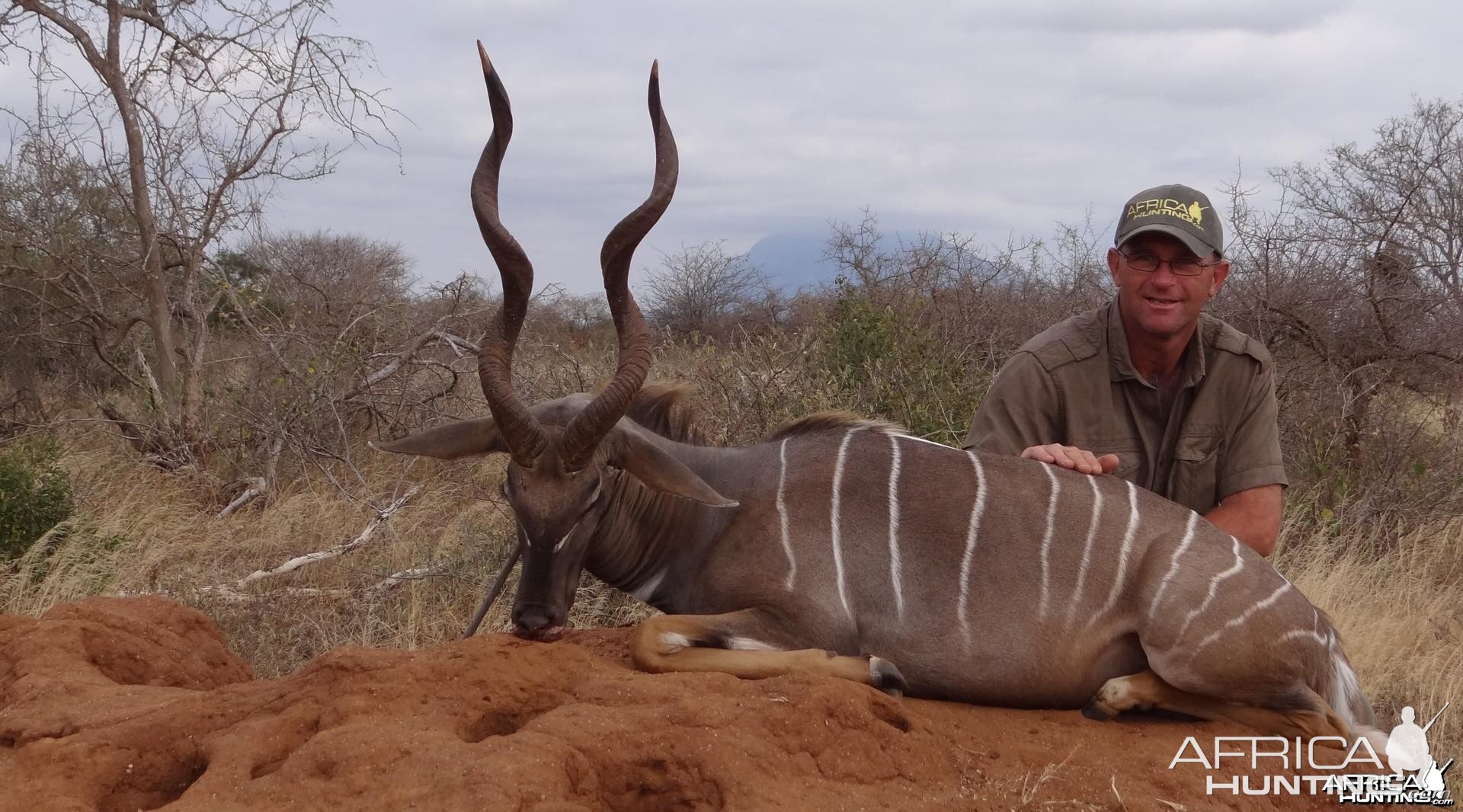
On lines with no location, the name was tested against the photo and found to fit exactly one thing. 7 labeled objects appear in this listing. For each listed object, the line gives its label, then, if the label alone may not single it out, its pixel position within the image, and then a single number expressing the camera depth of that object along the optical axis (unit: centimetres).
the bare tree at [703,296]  1995
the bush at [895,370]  753
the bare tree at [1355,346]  825
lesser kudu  392
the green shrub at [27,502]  699
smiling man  495
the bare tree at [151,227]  917
